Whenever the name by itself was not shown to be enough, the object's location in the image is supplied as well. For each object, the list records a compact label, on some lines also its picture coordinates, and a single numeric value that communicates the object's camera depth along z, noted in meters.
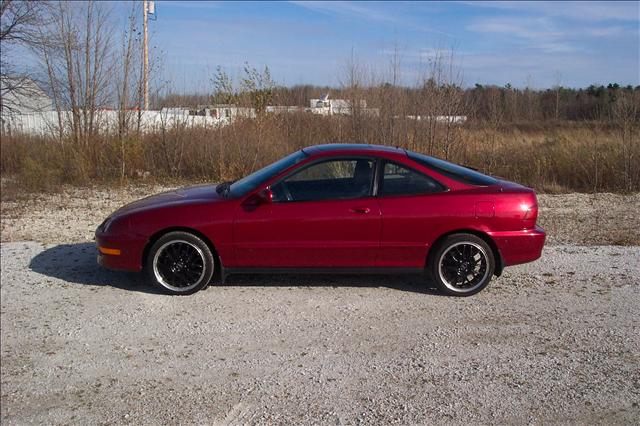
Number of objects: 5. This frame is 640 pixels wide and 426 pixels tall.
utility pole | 14.41
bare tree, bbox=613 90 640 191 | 11.75
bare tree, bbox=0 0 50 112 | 15.72
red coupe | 5.59
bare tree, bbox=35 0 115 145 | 14.72
